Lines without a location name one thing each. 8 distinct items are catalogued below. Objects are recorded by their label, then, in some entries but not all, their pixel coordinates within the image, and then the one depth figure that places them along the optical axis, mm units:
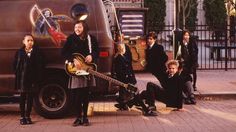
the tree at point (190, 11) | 36906
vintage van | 10078
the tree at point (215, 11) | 41406
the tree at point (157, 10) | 40938
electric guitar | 9414
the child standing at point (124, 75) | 10727
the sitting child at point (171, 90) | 10875
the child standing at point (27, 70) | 9602
